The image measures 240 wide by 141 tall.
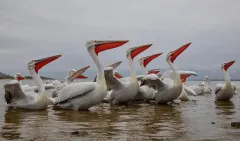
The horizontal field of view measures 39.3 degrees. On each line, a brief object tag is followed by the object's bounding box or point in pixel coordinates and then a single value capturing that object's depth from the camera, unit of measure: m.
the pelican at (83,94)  7.45
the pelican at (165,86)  9.12
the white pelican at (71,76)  10.91
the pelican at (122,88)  9.08
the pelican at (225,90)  10.70
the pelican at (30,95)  7.78
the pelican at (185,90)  11.12
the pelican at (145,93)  10.30
